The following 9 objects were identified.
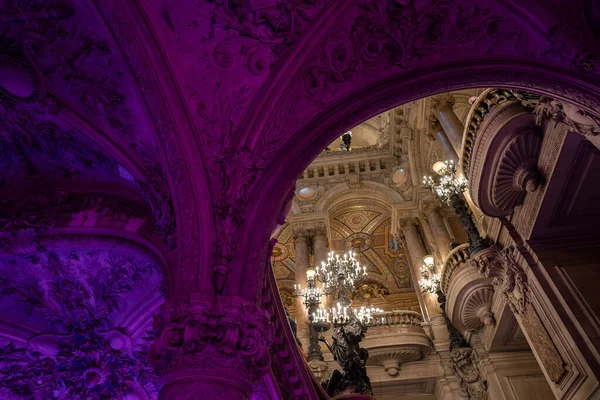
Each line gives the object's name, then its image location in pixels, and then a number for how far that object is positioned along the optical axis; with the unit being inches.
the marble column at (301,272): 509.0
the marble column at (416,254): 522.0
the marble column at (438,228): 540.4
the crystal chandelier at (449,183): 382.6
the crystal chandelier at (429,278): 493.1
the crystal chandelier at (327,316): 423.2
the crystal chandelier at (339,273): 458.0
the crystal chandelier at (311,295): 446.6
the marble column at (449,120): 429.7
